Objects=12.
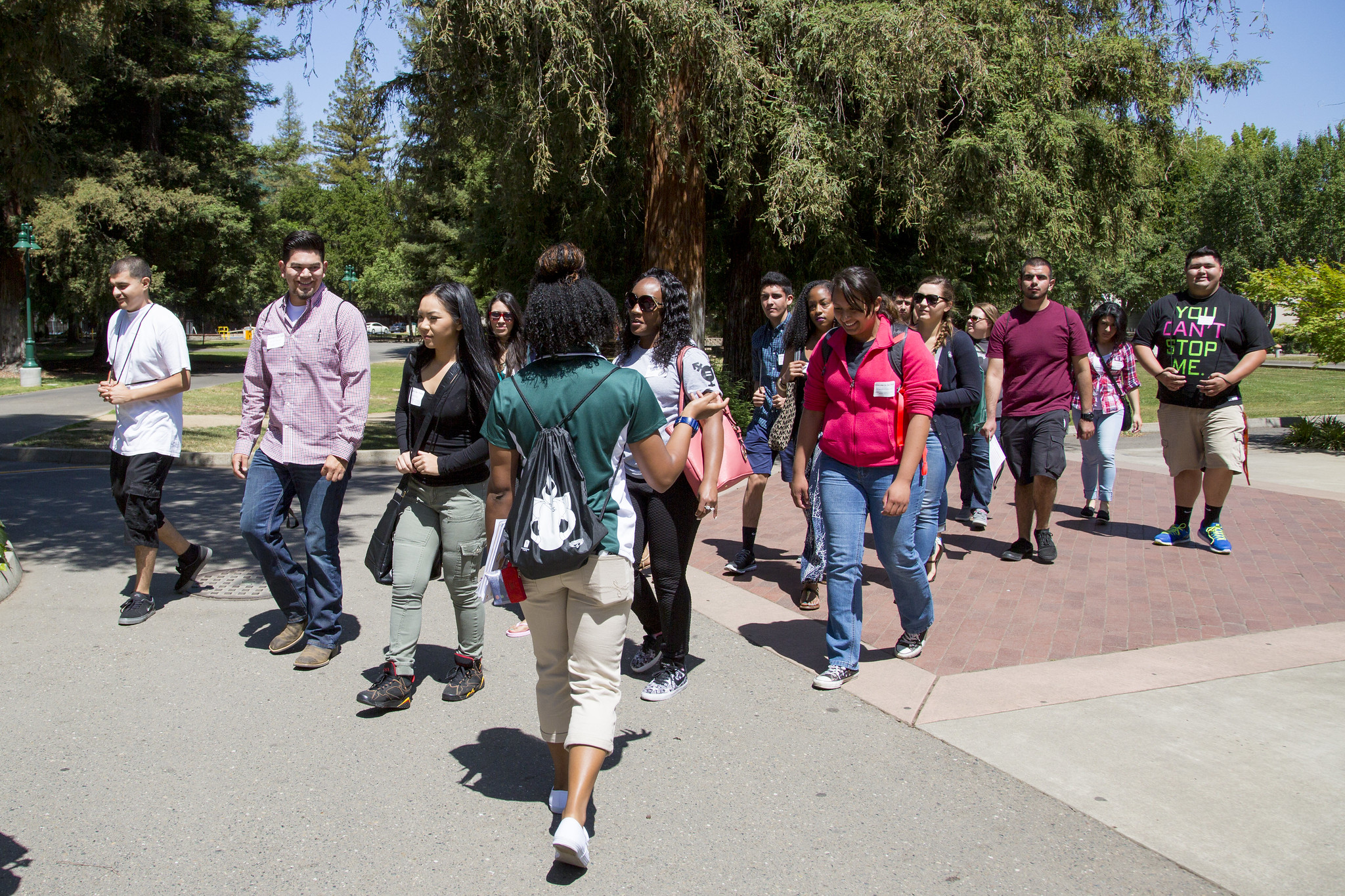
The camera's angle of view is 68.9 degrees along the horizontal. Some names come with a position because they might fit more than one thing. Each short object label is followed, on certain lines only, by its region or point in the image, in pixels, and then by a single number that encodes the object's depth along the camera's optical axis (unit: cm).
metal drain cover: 598
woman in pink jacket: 429
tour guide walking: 307
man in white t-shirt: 542
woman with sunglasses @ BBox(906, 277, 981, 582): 591
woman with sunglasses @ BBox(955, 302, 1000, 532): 793
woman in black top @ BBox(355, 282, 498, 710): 423
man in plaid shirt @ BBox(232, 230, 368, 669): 465
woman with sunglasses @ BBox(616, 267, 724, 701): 434
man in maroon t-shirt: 663
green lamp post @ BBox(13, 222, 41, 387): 2511
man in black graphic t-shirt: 677
